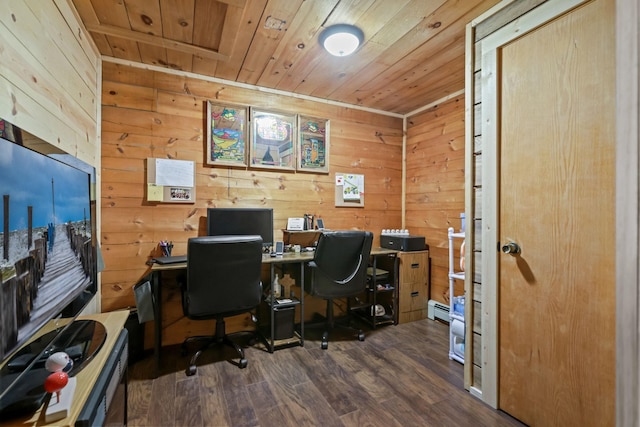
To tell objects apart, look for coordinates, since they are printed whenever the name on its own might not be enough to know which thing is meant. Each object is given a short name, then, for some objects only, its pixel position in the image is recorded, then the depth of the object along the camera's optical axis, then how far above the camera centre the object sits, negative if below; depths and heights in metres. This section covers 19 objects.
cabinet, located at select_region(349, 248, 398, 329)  2.93 -0.89
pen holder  2.40 -0.32
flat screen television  0.78 -0.20
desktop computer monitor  2.46 -0.10
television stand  0.78 -0.56
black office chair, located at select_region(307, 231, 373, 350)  2.39 -0.46
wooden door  1.28 -0.04
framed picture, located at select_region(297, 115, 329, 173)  3.05 +0.71
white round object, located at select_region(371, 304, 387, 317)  3.03 -1.04
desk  2.07 -0.46
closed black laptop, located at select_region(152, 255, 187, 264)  2.17 -0.38
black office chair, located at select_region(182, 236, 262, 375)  1.93 -0.47
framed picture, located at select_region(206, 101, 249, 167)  2.65 +0.71
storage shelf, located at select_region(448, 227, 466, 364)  2.25 -1.00
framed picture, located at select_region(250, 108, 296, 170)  2.83 +0.71
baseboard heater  3.01 -1.06
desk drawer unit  3.01 -0.78
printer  3.03 -0.33
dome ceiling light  1.96 +1.20
